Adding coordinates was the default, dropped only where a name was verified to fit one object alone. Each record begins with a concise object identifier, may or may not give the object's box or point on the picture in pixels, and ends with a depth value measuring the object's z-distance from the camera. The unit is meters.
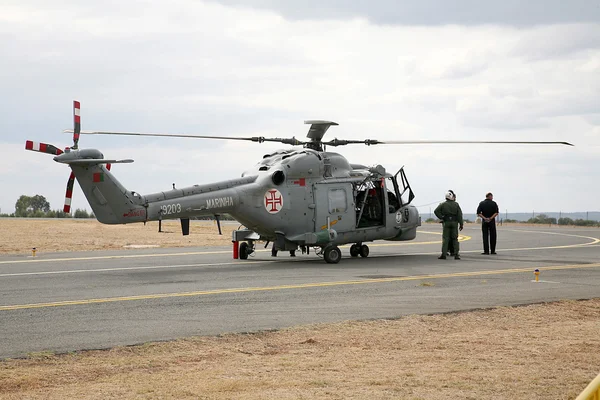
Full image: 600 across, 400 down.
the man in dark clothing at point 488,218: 26.58
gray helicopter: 19.62
